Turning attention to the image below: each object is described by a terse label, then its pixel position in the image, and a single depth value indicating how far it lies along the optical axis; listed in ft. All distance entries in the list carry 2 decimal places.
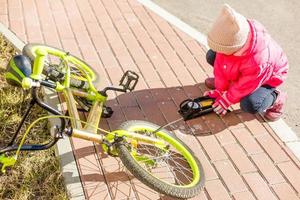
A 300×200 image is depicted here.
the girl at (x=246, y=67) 11.57
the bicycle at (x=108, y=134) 10.23
